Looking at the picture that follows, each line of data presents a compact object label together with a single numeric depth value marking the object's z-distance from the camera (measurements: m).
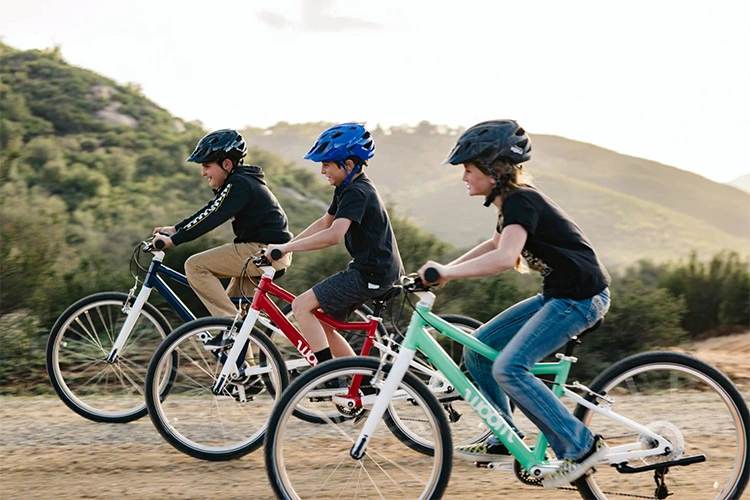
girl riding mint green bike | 8.59
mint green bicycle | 8.70
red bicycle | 11.58
